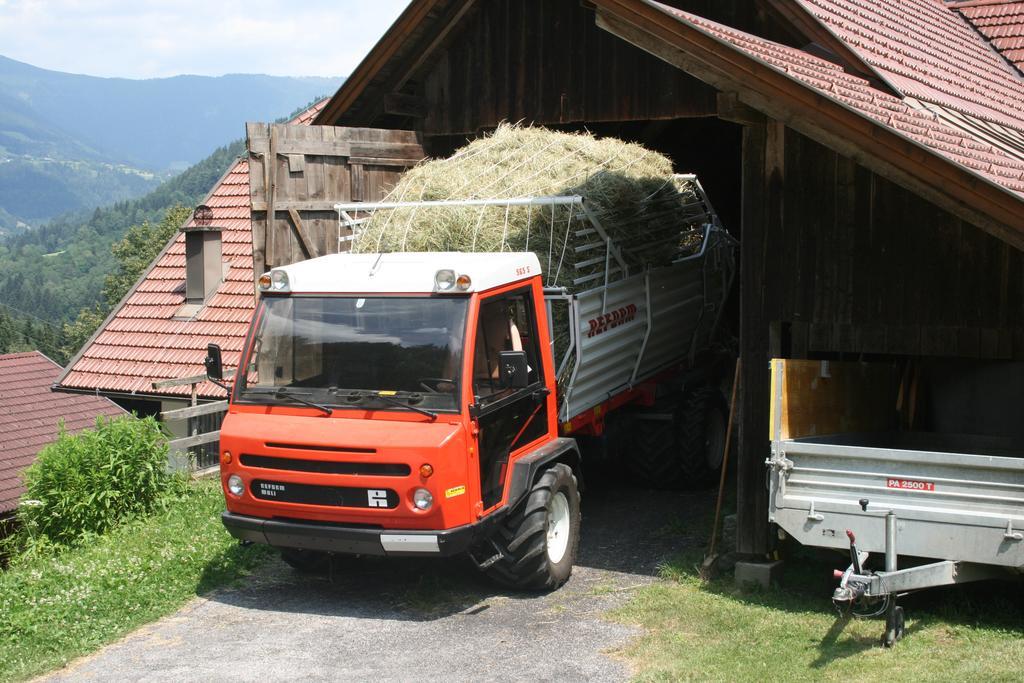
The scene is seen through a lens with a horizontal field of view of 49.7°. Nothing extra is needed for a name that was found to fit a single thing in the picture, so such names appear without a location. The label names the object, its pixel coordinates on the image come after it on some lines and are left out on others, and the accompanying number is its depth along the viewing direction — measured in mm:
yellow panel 8047
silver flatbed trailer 6898
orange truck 7379
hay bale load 9727
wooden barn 7699
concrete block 8398
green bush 10570
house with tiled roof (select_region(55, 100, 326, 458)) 17453
